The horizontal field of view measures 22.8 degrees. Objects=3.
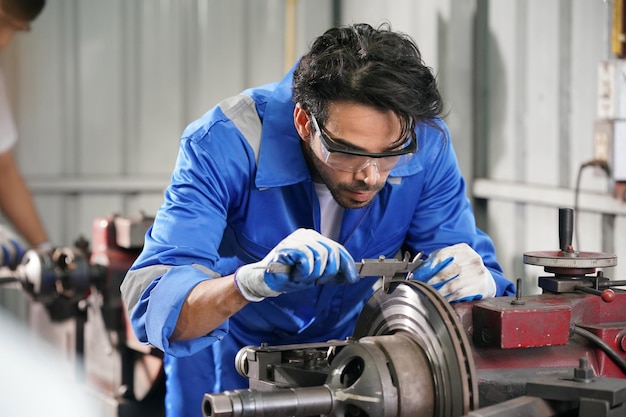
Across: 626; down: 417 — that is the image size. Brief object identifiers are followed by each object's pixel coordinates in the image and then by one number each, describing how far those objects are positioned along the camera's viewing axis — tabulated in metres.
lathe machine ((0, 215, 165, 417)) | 3.55
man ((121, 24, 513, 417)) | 2.28
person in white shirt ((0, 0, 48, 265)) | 4.71
